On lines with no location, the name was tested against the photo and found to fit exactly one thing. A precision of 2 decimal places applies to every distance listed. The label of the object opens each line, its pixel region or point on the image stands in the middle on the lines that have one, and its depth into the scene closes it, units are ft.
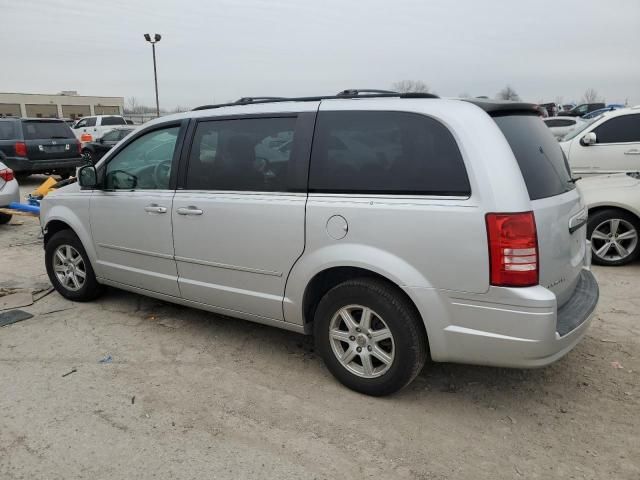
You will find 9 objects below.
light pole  95.66
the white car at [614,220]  19.08
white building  246.47
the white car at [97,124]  84.02
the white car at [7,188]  27.40
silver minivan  8.92
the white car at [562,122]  55.24
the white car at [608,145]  25.89
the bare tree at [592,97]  254.31
